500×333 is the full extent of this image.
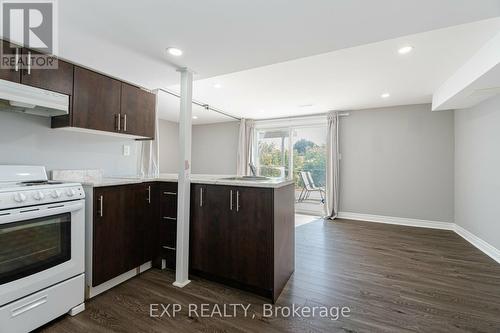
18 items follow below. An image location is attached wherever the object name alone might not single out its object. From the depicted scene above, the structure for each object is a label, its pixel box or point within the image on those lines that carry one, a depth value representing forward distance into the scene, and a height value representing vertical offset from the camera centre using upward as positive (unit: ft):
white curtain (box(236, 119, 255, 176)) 20.35 +2.09
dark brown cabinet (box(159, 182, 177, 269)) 8.09 -2.05
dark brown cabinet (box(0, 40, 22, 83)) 5.52 +2.52
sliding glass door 18.29 +0.74
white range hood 5.38 +1.64
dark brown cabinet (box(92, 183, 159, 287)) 6.55 -2.08
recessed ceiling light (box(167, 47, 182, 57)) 6.55 +3.39
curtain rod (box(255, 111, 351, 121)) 16.80 +4.17
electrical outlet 9.85 +0.65
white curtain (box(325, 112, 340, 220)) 16.71 -0.07
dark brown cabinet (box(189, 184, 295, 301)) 6.48 -2.19
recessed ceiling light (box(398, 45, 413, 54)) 7.67 +4.13
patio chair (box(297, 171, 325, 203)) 18.63 -1.63
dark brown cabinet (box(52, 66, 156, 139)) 6.96 +2.04
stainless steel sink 8.42 -0.45
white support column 7.36 -0.72
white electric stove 4.69 -2.03
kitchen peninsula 6.48 -2.05
